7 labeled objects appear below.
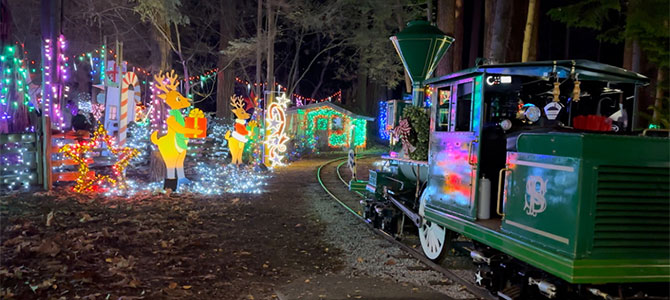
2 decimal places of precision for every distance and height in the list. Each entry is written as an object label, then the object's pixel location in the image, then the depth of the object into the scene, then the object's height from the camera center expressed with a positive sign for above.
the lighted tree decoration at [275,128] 19.87 -0.06
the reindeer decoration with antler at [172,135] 12.30 -0.33
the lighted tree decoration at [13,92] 12.91 +0.76
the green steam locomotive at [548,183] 3.73 -0.45
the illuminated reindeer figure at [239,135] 19.50 -0.41
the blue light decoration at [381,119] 39.59 +1.05
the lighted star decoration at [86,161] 11.80 -1.11
